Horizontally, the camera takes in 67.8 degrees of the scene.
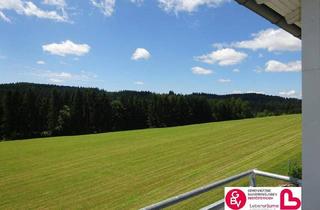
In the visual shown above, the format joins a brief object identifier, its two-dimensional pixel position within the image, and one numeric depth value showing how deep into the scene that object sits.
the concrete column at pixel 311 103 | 1.84
